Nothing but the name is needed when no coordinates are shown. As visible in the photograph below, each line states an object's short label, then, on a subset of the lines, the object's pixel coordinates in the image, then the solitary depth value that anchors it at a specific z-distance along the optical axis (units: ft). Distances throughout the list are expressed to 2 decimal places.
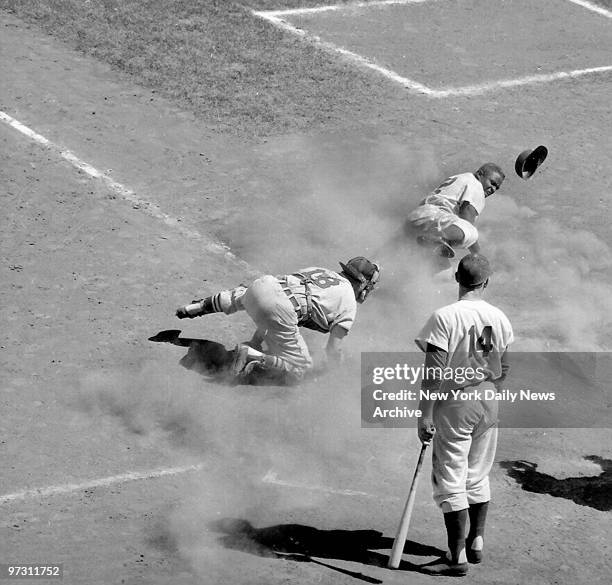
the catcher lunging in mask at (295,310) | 64.44
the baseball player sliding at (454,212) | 75.51
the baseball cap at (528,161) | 80.18
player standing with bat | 50.67
